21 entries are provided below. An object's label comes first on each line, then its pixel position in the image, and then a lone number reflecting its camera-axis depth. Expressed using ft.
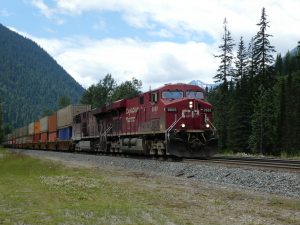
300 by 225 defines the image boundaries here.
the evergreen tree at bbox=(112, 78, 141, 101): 334.85
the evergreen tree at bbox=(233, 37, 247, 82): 237.66
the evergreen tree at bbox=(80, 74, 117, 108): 390.62
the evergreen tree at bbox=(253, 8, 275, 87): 206.28
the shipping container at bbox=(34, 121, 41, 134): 228.51
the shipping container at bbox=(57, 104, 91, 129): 160.76
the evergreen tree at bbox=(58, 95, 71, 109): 523.29
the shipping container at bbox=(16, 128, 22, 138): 298.52
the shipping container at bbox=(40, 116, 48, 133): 207.82
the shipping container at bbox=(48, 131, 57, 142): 184.53
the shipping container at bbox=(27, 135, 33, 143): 245.73
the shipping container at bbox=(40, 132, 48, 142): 204.66
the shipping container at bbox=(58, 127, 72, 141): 160.15
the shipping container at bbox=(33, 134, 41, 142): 223.67
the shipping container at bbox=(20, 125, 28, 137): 270.40
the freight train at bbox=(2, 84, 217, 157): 75.61
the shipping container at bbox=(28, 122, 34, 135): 247.50
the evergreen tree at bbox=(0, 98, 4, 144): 352.22
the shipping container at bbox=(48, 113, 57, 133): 188.94
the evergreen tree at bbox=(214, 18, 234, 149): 227.40
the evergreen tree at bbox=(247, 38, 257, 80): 218.18
